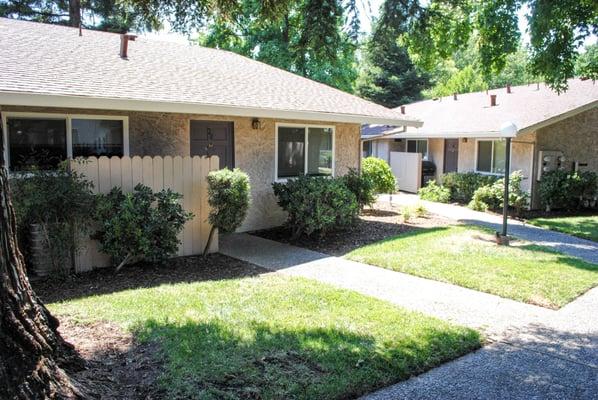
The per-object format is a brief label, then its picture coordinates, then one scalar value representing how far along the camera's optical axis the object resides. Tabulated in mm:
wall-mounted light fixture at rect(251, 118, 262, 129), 11047
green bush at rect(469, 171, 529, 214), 14853
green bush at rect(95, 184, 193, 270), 7152
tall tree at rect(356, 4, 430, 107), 32156
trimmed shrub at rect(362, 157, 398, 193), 15609
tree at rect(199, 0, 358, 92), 7512
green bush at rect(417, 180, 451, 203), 17656
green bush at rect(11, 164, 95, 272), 6664
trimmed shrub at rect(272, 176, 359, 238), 9828
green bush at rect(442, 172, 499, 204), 16891
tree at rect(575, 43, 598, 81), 13759
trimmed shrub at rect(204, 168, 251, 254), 8305
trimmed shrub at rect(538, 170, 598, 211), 15336
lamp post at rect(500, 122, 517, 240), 10250
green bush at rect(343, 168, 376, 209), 11973
